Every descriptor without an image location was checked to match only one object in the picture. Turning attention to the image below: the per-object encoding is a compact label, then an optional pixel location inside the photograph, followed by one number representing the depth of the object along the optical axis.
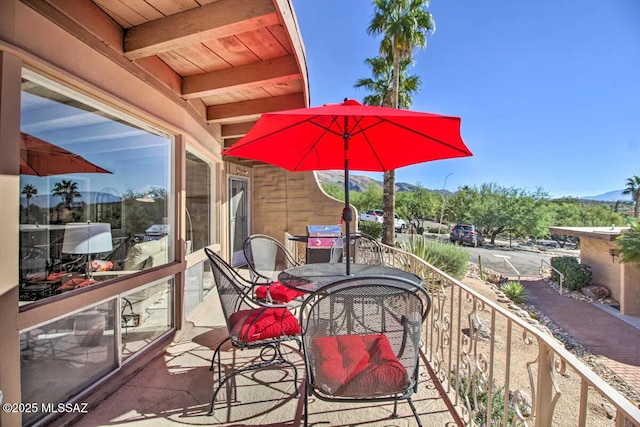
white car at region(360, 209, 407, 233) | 22.96
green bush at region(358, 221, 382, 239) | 16.06
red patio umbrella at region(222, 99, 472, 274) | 1.84
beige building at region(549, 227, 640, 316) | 10.19
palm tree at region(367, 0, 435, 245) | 9.67
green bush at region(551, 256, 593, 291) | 12.22
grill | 5.05
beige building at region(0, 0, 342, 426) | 1.40
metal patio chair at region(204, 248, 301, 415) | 1.81
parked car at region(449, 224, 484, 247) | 22.39
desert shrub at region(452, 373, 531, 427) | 2.85
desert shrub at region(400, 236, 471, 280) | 8.26
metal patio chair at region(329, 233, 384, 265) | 3.67
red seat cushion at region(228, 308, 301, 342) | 1.81
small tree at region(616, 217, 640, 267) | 8.71
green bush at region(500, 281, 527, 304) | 10.34
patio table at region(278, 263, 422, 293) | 2.03
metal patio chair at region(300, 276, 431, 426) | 1.22
